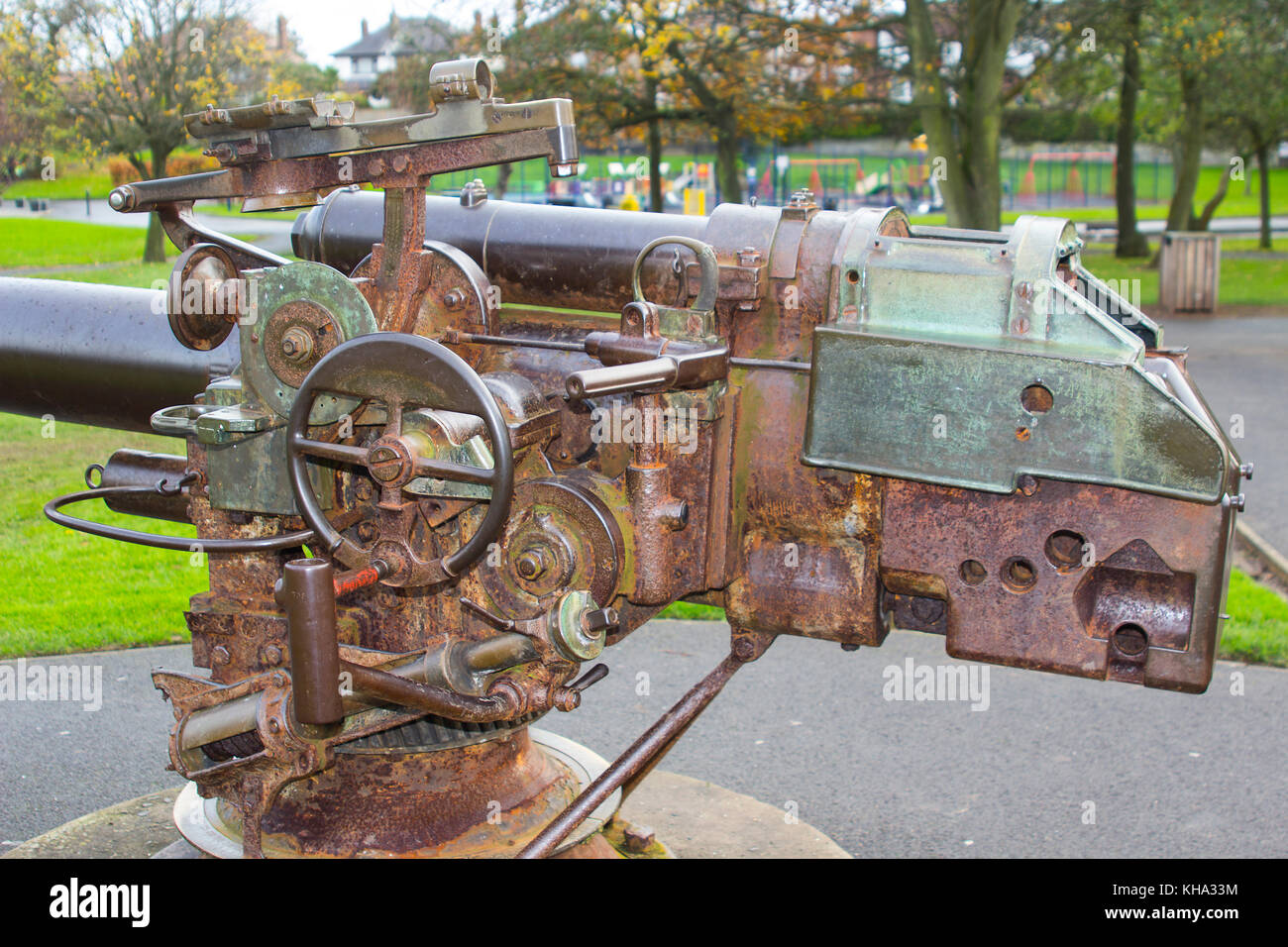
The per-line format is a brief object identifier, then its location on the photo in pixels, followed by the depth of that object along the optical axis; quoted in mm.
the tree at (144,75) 17719
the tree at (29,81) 16703
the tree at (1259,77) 17172
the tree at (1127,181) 23141
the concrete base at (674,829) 3668
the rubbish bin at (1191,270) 16188
